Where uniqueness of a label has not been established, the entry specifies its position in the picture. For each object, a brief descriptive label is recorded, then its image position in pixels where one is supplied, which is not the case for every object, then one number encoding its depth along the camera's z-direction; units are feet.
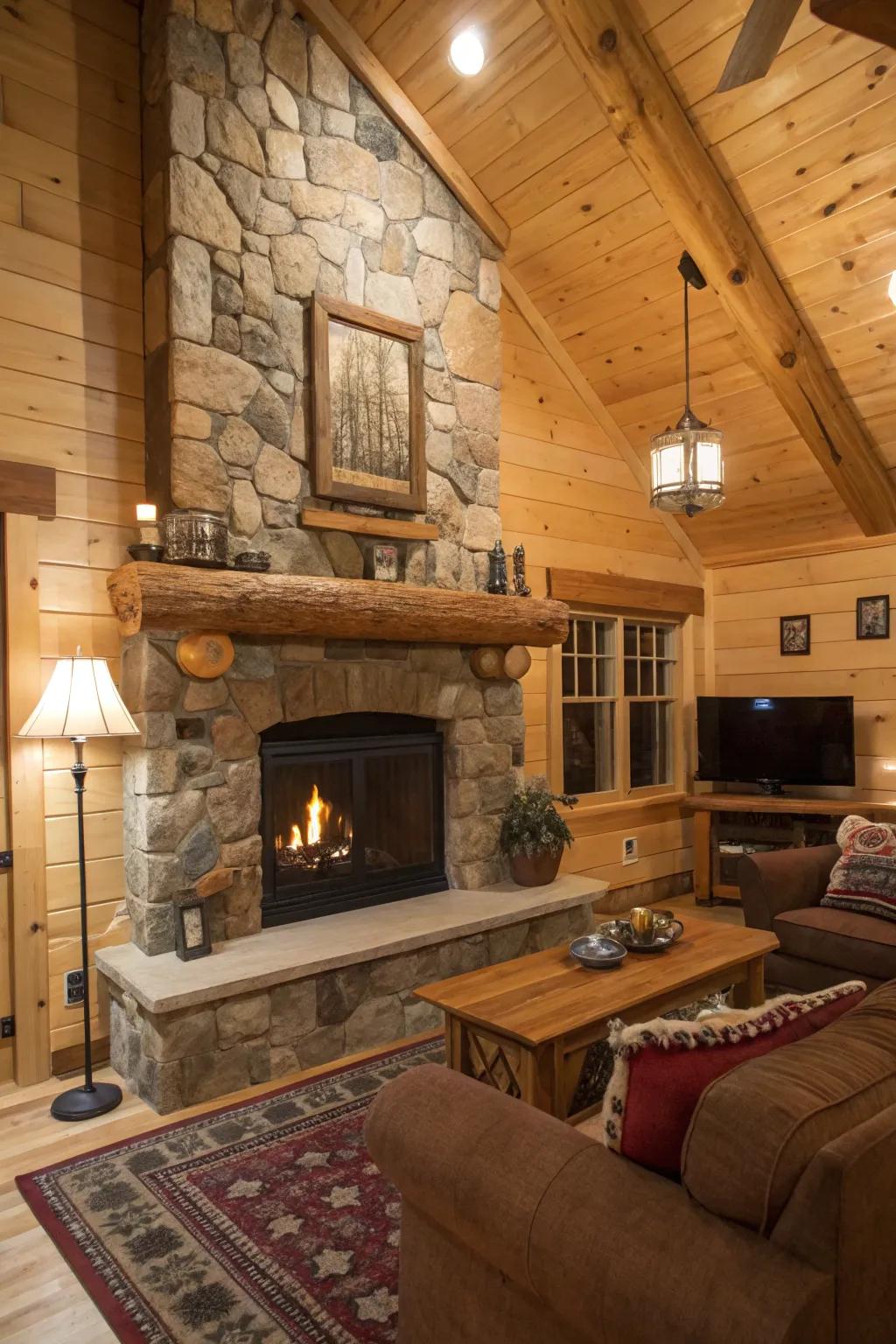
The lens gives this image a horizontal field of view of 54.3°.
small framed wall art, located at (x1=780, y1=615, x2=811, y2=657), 18.22
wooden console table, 16.34
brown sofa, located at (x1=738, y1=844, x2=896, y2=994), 11.21
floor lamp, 9.54
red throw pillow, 4.46
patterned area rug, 6.38
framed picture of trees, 12.17
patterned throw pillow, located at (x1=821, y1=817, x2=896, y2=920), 11.71
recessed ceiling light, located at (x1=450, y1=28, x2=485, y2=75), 11.79
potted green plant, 13.94
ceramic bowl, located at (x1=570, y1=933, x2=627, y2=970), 9.33
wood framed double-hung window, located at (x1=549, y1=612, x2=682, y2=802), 17.30
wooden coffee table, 7.99
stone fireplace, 10.59
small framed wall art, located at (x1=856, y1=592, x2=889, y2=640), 16.99
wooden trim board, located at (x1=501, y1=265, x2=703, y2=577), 16.10
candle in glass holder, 10.57
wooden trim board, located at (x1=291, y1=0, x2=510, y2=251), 12.31
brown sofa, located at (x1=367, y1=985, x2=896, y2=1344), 3.73
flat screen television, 16.99
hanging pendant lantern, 12.44
